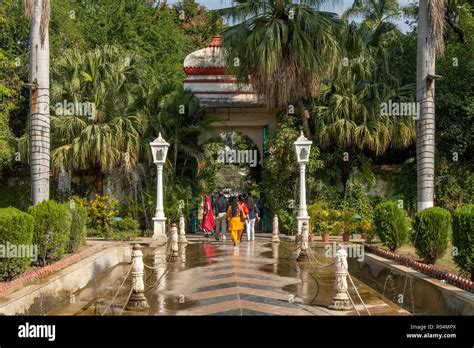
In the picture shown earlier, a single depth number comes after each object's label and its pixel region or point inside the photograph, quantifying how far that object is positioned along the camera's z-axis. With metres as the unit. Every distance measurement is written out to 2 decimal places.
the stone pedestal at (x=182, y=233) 17.78
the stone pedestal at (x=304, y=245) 14.14
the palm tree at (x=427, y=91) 14.34
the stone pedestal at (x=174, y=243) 14.67
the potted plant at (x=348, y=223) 18.72
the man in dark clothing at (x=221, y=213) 18.44
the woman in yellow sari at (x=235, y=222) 16.92
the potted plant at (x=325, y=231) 18.43
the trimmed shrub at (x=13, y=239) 9.52
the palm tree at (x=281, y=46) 19.06
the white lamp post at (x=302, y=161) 17.52
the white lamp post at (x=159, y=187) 18.45
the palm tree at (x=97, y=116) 19.66
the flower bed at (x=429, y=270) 8.77
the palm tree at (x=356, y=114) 20.91
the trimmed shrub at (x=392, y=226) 14.07
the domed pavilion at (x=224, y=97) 22.91
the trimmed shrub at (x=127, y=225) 20.03
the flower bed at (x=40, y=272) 9.02
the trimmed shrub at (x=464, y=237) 9.36
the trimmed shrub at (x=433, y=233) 11.79
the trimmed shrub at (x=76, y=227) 13.85
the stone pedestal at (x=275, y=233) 18.50
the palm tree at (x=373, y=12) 30.93
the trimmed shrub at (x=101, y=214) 19.62
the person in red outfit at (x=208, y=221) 19.68
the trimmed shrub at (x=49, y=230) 11.54
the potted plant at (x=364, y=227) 18.45
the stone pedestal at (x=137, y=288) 8.78
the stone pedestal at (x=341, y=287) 8.45
